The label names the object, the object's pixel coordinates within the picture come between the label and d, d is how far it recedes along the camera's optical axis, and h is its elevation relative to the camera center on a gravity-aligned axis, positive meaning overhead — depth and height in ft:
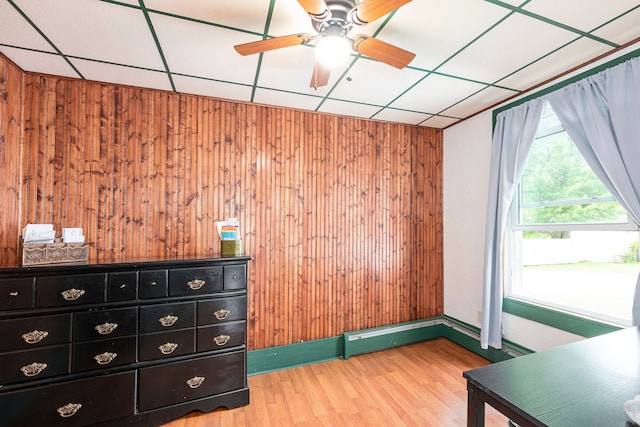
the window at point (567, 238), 7.13 -0.54
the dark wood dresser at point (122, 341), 5.93 -3.00
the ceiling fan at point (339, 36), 4.34 +3.23
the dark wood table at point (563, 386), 3.06 -2.13
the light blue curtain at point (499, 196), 8.93 +0.77
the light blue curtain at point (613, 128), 6.28 +2.24
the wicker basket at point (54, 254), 6.26 -0.92
